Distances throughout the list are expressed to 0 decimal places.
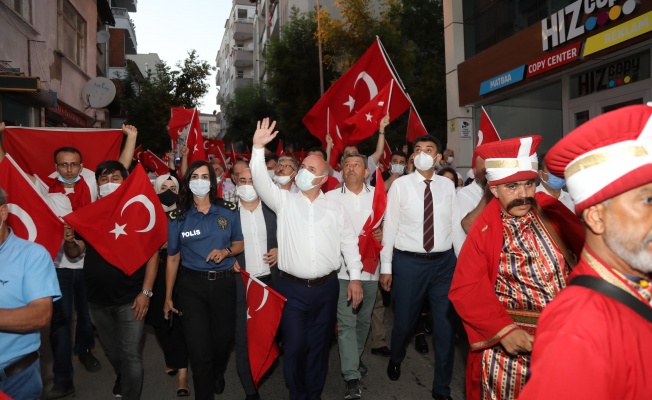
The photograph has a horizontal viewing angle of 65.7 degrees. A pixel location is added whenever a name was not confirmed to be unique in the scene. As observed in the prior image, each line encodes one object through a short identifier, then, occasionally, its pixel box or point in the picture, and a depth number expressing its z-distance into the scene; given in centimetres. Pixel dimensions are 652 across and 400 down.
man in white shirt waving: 428
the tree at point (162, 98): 2628
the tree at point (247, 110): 3856
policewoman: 426
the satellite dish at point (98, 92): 1684
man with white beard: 138
